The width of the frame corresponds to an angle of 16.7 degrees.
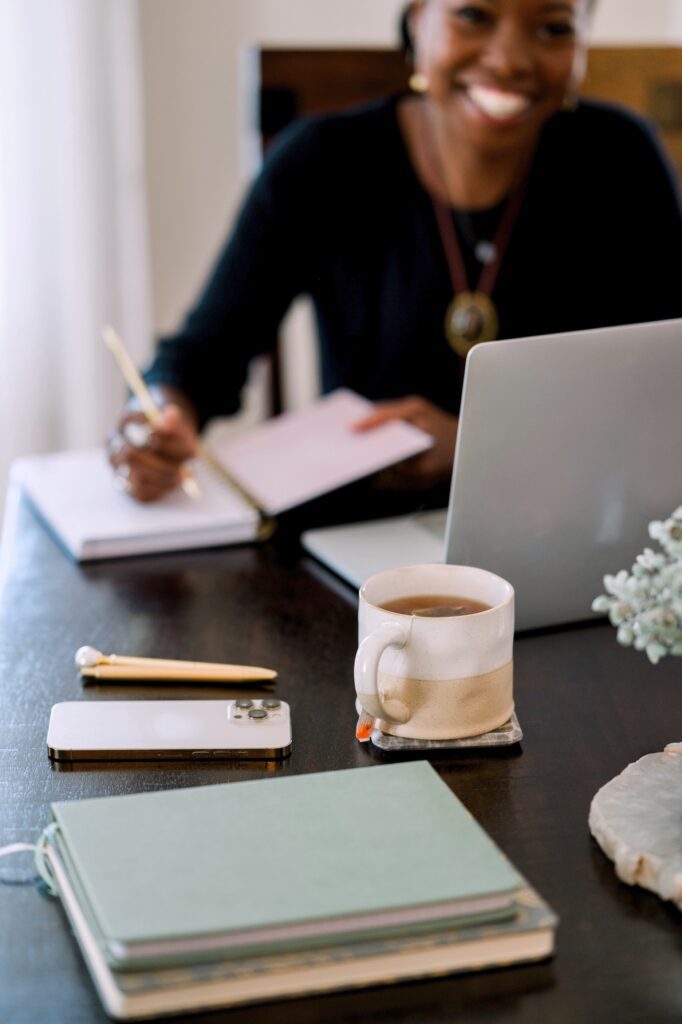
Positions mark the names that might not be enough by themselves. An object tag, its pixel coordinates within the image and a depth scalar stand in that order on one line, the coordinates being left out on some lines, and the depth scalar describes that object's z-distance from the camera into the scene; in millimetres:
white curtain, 2971
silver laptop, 1494
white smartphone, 1394
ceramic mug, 1366
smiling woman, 2401
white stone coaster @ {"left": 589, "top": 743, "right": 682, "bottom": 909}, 1259
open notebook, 1773
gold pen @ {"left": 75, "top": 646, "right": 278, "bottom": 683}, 1497
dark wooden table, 1191
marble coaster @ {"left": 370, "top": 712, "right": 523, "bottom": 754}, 1393
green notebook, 1174
